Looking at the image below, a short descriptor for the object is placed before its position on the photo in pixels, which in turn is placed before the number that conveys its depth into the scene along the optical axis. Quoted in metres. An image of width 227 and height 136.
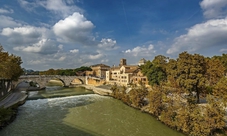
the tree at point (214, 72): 25.34
